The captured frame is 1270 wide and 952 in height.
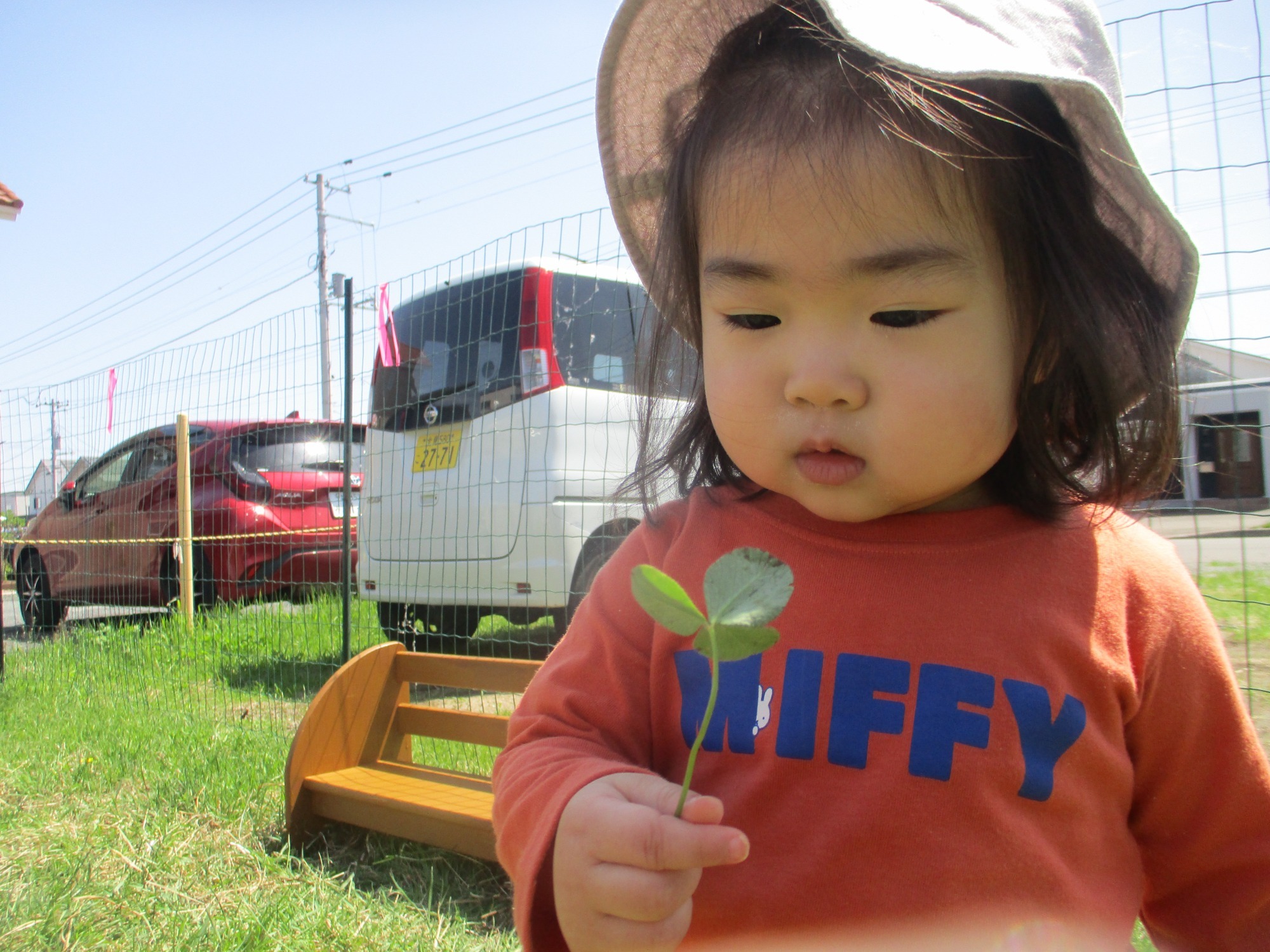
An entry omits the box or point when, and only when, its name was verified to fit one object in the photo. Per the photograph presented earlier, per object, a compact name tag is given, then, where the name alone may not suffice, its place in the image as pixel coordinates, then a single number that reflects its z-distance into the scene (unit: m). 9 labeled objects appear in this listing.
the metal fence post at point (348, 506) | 3.70
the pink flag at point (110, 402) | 5.58
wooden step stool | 2.09
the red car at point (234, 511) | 5.30
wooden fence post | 5.09
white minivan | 3.51
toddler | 0.78
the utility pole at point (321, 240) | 24.84
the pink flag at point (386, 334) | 3.73
